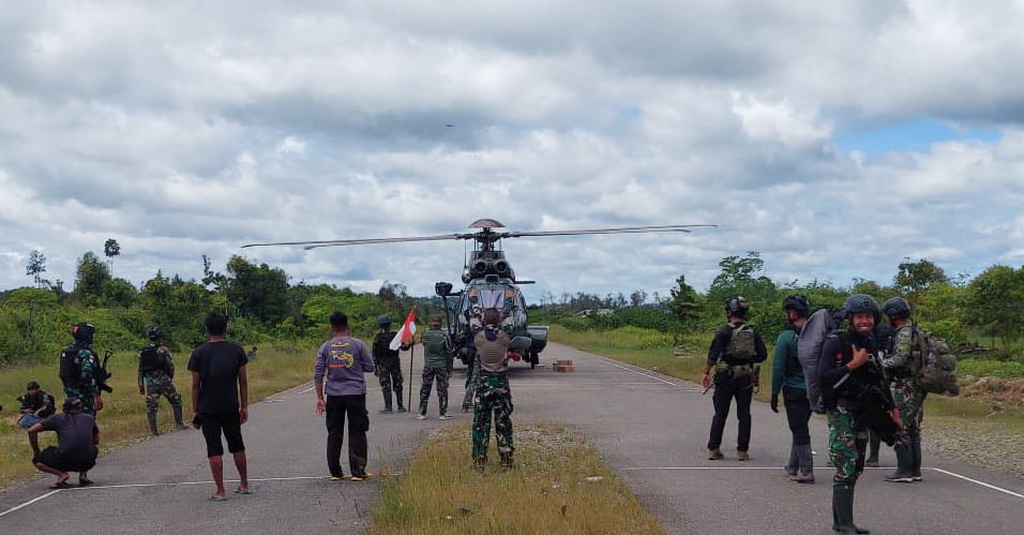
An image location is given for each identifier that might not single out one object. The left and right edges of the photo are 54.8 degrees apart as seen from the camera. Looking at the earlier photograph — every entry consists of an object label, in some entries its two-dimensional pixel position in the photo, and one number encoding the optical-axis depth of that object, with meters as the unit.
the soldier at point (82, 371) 12.54
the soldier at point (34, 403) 11.56
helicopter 26.17
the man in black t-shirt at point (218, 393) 9.71
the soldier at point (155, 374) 15.55
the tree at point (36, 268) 70.32
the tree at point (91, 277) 62.30
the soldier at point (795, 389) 10.18
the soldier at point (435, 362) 17.11
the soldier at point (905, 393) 9.77
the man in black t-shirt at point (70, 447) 10.45
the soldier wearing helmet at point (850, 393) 7.54
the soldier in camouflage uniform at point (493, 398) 10.84
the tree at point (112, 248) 76.06
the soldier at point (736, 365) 11.54
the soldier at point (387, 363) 17.86
